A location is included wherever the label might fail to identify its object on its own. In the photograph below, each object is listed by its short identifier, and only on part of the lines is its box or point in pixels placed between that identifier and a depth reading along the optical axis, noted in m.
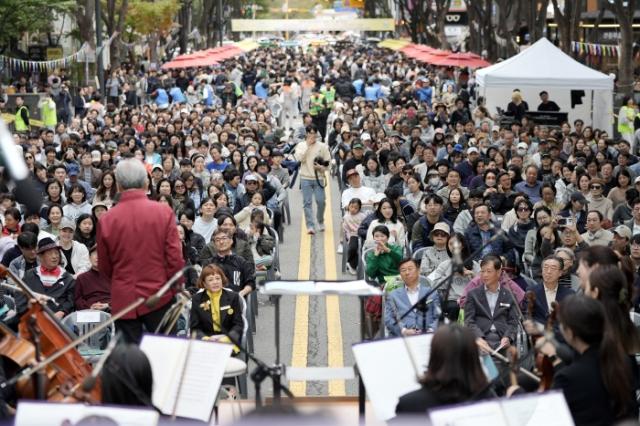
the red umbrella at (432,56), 43.38
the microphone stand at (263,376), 6.62
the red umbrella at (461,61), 41.25
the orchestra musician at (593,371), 6.36
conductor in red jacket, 8.15
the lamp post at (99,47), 36.36
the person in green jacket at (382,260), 12.63
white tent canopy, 25.14
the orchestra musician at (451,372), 5.88
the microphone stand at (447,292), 6.96
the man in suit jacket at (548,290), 10.61
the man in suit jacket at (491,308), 10.41
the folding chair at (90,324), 10.28
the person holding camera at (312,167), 18.55
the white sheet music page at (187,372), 6.66
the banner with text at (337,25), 101.38
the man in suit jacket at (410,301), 10.45
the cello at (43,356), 6.54
